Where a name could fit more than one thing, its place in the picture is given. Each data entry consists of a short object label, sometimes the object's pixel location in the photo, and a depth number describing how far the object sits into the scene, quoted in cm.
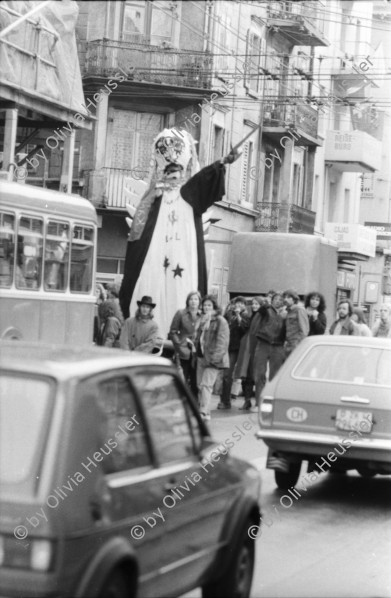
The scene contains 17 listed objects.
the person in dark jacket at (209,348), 1794
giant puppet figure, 1980
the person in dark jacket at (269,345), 2048
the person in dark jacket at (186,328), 1822
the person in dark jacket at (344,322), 1947
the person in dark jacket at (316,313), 2055
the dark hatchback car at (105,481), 531
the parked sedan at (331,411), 1185
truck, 3238
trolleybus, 1734
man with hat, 1683
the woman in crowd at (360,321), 1941
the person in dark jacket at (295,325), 1995
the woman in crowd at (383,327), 2127
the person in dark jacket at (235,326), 2180
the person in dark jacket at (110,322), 1916
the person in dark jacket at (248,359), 2100
